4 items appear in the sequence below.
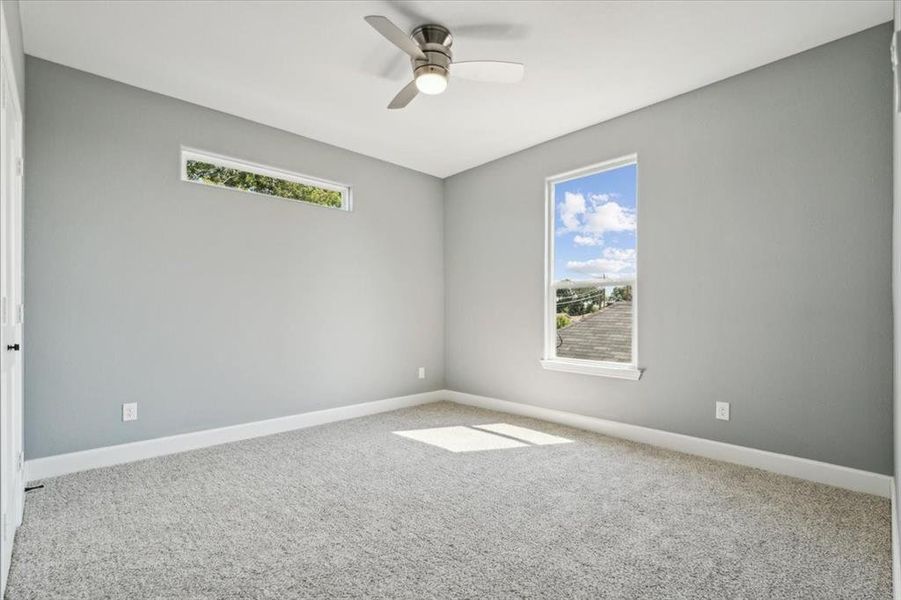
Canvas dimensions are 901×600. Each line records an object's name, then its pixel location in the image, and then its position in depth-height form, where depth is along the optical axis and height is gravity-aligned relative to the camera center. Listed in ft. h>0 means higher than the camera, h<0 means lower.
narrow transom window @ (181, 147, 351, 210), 11.19 +3.16
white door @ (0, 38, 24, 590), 5.42 -0.29
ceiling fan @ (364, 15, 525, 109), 8.02 +4.13
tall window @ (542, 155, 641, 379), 11.89 +0.74
